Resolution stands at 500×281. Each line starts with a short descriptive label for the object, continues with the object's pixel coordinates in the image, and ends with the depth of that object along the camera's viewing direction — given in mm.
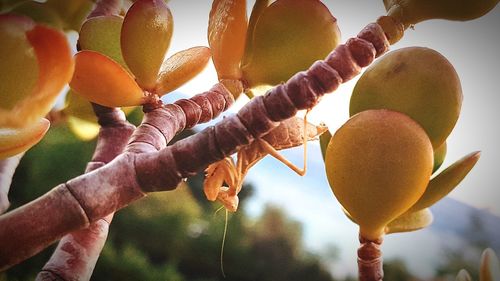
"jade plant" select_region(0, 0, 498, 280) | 284
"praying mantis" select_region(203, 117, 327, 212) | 318
